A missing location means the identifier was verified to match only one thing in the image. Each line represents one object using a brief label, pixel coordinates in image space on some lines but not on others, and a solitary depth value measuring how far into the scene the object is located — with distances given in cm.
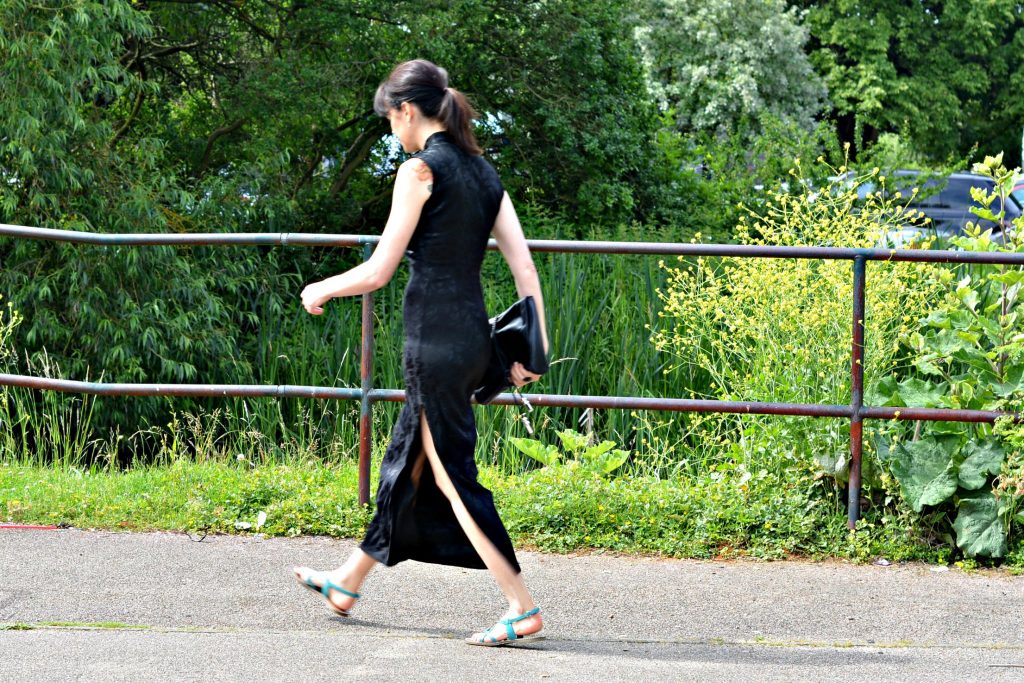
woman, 791
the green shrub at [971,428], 1030
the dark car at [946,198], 2727
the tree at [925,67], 6756
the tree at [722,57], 6172
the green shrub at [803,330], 1139
